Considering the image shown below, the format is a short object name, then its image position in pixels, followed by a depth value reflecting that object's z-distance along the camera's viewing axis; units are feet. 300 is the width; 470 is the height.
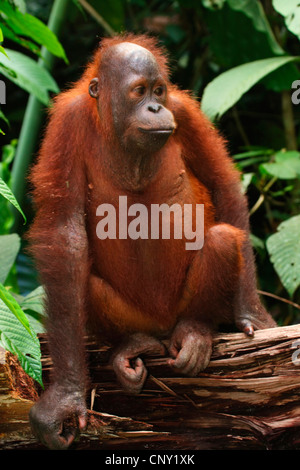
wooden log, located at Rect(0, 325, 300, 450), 8.84
